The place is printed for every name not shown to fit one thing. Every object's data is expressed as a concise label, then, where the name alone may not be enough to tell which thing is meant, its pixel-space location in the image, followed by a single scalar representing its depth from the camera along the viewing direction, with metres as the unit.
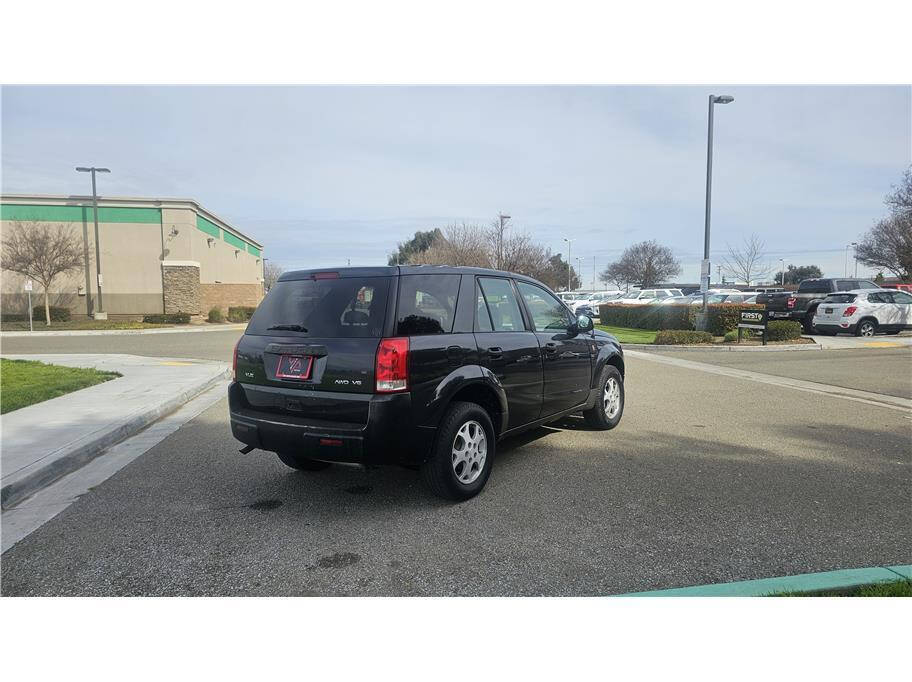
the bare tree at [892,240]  29.30
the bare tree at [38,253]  29.95
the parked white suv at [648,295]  43.78
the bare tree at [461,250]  35.22
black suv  4.16
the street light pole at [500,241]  35.16
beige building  34.44
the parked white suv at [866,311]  19.97
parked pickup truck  21.91
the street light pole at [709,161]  19.48
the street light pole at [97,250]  31.48
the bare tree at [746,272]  50.69
